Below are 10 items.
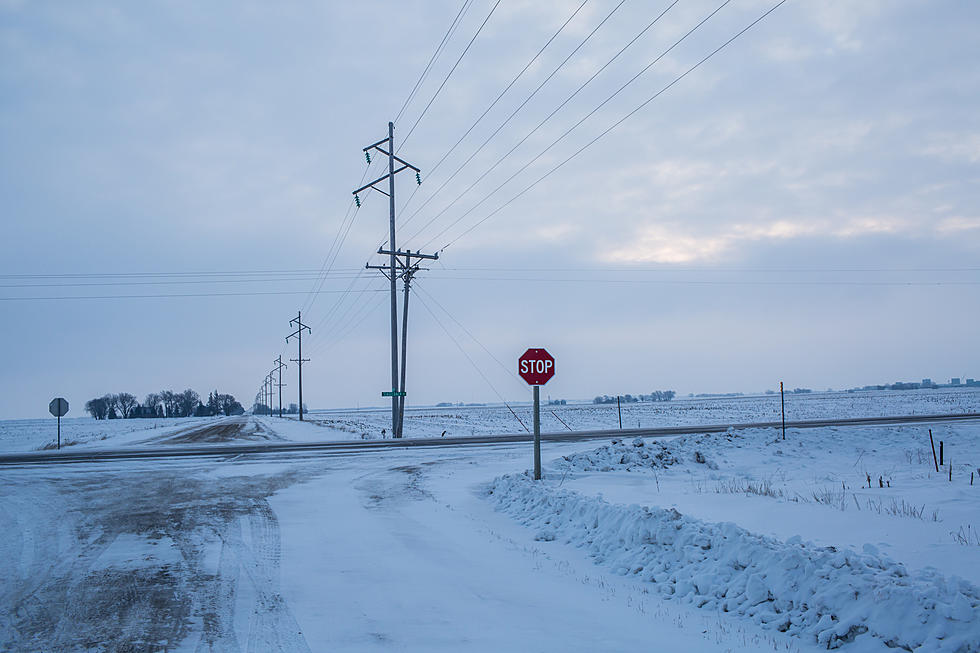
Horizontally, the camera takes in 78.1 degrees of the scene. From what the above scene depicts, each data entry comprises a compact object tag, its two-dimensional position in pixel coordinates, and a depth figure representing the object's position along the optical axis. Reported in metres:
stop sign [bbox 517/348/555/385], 13.38
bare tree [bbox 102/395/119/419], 183.32
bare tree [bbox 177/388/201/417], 186.75
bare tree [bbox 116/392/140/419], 190.62
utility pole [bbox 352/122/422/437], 36.19
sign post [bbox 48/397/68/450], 31.04
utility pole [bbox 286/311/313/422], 82.62
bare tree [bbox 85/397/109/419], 190.68
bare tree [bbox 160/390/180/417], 189.38
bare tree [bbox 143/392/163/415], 189.00
